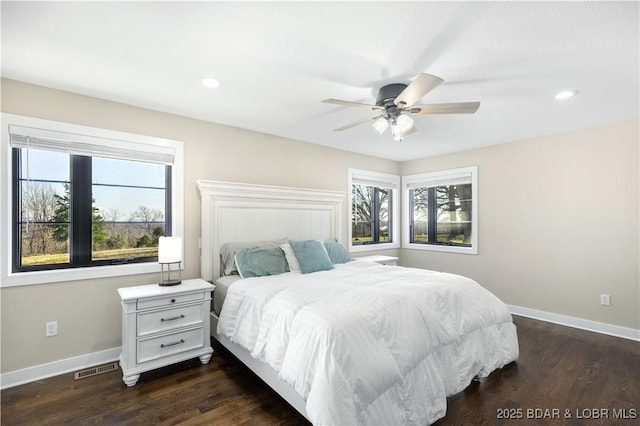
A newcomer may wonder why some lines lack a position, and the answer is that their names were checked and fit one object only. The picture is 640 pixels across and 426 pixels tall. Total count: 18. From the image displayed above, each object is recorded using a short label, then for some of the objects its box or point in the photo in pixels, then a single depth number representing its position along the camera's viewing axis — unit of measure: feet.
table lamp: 9.00
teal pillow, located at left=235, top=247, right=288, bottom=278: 9.91
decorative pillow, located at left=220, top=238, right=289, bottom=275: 10.68
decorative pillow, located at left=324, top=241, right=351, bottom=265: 12.27
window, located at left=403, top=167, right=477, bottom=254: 15.49
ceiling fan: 7.07
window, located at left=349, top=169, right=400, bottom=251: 16.61
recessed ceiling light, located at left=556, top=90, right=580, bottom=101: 8.53
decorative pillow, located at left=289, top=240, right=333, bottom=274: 10.50
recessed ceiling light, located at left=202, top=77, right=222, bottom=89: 7.94
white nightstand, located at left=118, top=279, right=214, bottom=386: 7.91
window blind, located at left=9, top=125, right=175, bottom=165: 8.07
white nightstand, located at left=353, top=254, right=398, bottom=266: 14.61
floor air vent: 8.30
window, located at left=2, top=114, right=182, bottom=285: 8.15
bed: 5.51
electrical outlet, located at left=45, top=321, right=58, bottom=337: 8.30
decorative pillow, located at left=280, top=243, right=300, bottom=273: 10.76
